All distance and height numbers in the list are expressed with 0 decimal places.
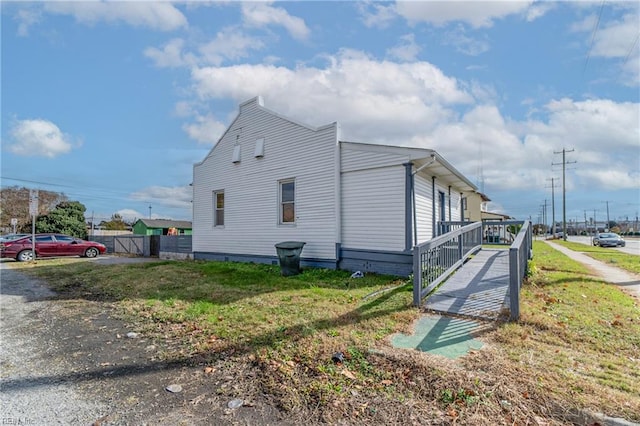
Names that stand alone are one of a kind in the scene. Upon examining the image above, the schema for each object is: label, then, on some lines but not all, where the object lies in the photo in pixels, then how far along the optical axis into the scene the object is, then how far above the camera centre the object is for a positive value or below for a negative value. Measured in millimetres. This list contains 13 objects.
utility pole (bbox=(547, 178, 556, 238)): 52166 +1613
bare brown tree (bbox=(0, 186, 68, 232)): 31406 +1664
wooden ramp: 5395 -1278
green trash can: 9828 -963
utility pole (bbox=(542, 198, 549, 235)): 86938 +1872
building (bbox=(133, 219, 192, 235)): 44969 -407
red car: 16562 -1241
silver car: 32062 -1626
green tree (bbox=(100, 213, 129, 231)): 52375 -10
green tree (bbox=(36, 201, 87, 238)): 29216 +339
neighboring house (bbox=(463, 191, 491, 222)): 18331 +1019
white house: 9320 +952
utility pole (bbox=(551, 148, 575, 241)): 42403 +4183
